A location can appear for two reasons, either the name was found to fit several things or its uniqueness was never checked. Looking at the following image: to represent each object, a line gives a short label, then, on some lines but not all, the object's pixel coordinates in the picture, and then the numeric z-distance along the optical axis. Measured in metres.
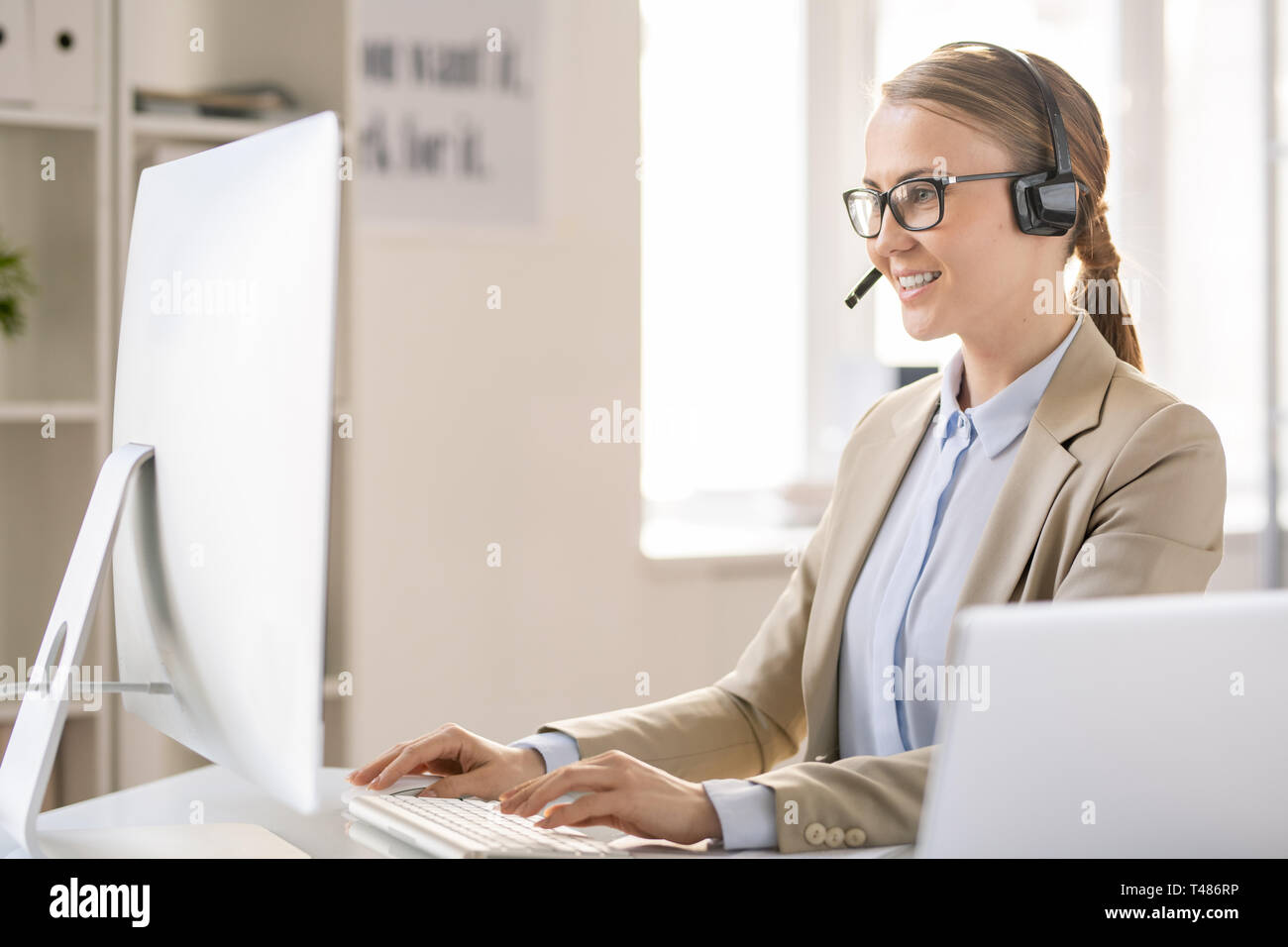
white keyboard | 0.97
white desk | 1.06
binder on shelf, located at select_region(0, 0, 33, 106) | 2.27
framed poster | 2.79
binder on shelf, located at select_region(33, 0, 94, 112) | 2.28
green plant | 2.29
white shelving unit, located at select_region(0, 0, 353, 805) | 2.33
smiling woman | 1.20
